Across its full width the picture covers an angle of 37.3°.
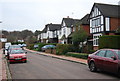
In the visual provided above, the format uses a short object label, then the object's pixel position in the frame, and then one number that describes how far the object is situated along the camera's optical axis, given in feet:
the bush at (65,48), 86.64
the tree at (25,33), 361.41
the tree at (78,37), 90.60
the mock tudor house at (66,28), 152.46
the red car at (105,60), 31.27
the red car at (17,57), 57.41
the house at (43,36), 226.99
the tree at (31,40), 226.48
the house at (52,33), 201.77
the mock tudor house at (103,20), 96.53
